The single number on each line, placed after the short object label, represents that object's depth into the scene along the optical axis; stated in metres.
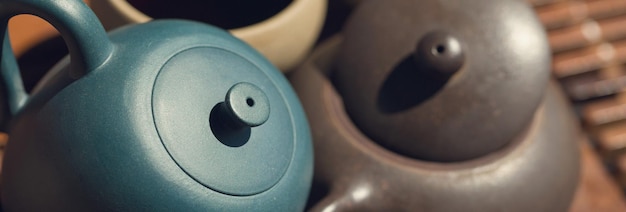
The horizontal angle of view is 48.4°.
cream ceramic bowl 0.62
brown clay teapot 0.64
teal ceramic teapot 0.50
